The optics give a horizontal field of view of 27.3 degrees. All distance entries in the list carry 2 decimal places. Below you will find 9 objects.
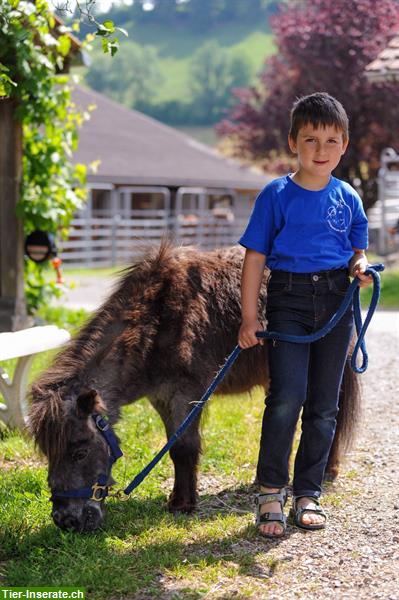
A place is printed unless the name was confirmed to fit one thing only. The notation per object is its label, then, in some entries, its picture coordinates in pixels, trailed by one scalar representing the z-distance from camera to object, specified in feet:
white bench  16.40
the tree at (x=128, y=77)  358.64
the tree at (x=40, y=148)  25.07
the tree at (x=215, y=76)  363.97
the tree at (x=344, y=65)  61.62
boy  12.83
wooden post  26.96
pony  12.55
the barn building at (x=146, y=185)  76.23
